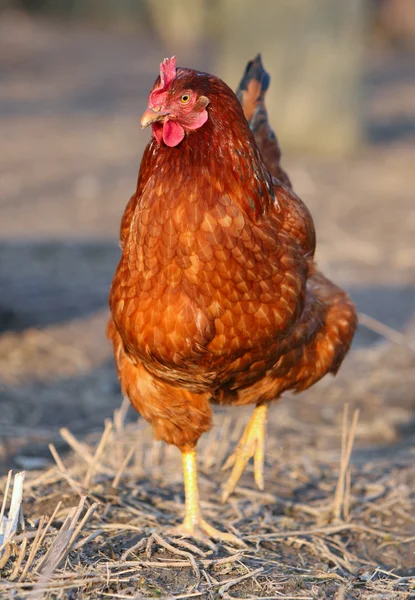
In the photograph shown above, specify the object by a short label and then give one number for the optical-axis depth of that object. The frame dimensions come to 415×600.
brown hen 5.98
